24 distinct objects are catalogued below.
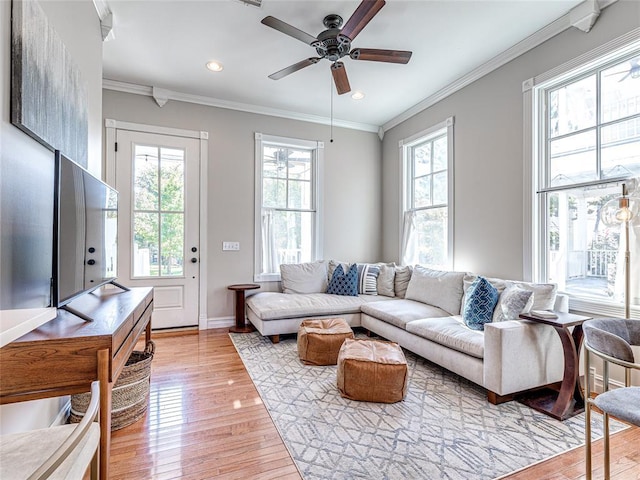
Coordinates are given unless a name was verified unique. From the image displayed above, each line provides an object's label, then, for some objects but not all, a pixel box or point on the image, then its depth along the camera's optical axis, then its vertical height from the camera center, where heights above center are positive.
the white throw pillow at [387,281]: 4.22 -0.54
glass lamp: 2.15 +0.17
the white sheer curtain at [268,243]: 4.48 -0.05
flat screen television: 1.39 +0.03
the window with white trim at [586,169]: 2.41 +0.60
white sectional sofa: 2.23 -0.75
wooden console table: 1.16 -0.47
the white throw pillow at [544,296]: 2.49 -0.43
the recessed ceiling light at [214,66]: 3.35 +1.84
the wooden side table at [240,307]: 4.09 -0.87
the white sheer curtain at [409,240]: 4.57 +0.01
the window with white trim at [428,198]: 3.97 +0.59
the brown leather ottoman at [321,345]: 2.97 -0.98
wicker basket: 1.98 -1.02
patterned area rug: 1.65 -1.16
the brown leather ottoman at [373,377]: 2.27 -0.98
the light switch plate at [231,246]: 4.26 -0.09
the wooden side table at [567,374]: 2.12 -0.89
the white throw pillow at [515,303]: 2.42 -0.48
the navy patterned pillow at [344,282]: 4.22 -0.57
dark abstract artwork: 1.35 +0.78
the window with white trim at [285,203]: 4.46 +0.53
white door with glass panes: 3.86 +0.24
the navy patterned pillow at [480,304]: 2.69 -0.54
